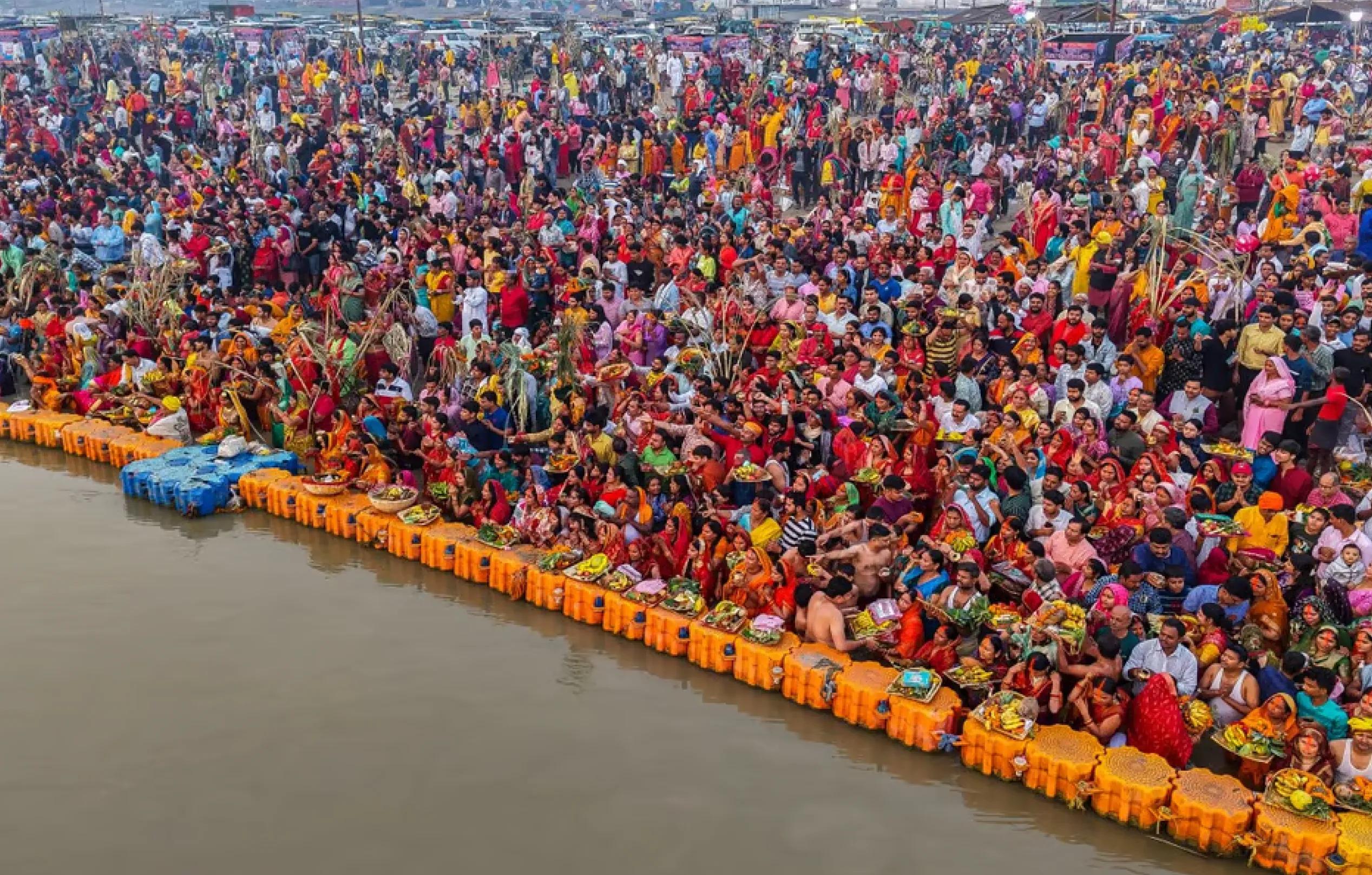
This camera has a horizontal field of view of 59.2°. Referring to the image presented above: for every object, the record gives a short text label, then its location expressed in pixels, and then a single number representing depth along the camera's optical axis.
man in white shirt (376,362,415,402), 11.64
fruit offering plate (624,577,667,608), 8.88
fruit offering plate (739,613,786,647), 8.29
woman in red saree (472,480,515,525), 10.14
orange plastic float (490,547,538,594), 9.59
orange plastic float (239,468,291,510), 11.24
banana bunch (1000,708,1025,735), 7.13
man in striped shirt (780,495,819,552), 8.75
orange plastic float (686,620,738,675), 8.40
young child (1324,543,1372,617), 7.23
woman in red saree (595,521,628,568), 9.33
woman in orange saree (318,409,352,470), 11.19
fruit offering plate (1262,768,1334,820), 6.29
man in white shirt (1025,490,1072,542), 8.17
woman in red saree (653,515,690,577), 9.13
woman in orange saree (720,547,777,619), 8.62
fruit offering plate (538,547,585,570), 9.42
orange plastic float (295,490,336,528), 10.83
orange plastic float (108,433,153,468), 12.22
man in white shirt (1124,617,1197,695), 6.96
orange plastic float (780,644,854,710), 7.91
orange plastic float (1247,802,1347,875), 6.21
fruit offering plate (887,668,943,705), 7.54
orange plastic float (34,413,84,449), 12.91
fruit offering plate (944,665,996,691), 7.42
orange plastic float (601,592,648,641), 8.86
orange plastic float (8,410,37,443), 13.13
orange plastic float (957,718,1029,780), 7.12
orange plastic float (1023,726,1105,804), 6.91
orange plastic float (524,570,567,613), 9.32
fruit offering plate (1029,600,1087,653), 7.25
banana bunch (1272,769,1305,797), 6.38
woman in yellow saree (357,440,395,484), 10.96
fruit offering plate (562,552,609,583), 9.20
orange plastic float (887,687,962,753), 7.43
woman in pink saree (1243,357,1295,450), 9.04
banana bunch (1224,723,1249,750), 6.62
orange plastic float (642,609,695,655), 8.62
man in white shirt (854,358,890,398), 10.07
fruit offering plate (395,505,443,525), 10.34
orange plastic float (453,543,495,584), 9.80
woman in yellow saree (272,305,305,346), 13.02
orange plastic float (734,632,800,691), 8.15
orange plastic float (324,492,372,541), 10.66
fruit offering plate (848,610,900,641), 8.01
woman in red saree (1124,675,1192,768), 6.95
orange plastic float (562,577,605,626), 9.09
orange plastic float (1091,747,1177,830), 6.70
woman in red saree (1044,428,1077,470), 8.84
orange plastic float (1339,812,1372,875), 6.10
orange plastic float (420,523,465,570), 10.02
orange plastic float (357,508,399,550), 10.46
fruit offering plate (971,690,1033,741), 7.12
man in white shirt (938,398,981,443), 9.26
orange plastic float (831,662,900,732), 7.70
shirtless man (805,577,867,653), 8.21
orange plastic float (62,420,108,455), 12.67
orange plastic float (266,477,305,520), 11.02
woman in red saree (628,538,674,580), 9.16
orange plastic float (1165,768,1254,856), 6.47
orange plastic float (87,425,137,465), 12.47
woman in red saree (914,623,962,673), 7.76
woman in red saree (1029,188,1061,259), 13.36
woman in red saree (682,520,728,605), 8.89
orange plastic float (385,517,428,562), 10.23
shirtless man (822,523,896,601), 8.46
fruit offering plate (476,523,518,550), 9.88
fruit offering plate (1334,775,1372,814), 6.32
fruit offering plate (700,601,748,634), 8.45
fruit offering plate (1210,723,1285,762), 6.56
